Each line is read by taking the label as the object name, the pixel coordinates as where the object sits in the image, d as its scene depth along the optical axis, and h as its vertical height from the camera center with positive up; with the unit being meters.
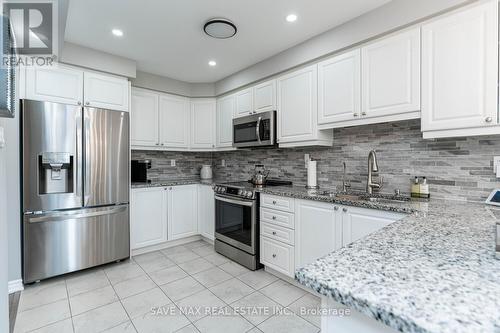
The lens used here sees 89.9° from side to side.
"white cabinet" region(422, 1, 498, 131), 1.55 +0.63
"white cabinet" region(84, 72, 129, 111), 2.74 +0.83
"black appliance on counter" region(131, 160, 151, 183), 3.42 -0.09
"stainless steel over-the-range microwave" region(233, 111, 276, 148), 2.93 +0.42
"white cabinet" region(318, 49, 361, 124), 2.18 +0.70
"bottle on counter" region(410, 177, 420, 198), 2.01 -0.20
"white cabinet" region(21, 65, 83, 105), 2.41 +0.80
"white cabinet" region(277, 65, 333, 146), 2.53 +0.59
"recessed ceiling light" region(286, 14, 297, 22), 2.13 +1.26
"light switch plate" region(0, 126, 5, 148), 1.42 +0.14
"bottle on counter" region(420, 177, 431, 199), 1.98 -0.21
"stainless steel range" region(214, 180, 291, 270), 2.70 -0.67
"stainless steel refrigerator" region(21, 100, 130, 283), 2.37 -0.25
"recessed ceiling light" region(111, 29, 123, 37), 2.36 +1.26
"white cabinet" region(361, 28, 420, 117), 1.85 +0.70
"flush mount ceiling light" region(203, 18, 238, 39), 2.18 +1.22
